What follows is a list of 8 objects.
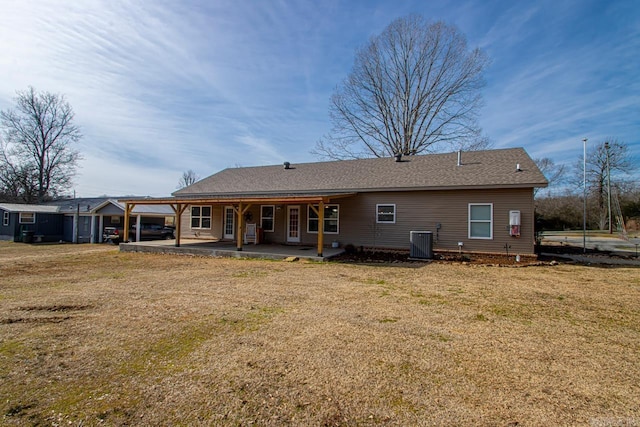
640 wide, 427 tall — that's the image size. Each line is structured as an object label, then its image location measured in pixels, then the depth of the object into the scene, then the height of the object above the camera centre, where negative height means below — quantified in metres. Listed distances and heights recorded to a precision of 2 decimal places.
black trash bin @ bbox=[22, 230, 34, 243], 21.70 -1.24
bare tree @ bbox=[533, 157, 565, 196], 35.12 +6.21
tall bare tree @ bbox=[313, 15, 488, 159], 23.69 +11.10
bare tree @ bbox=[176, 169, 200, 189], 53.86 +7.18
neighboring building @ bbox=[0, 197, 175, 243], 22.19 +0.01
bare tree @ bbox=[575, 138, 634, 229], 32.16 +5.78
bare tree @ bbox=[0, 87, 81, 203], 30.48 +5.23
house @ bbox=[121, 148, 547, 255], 11.83 +0.86
